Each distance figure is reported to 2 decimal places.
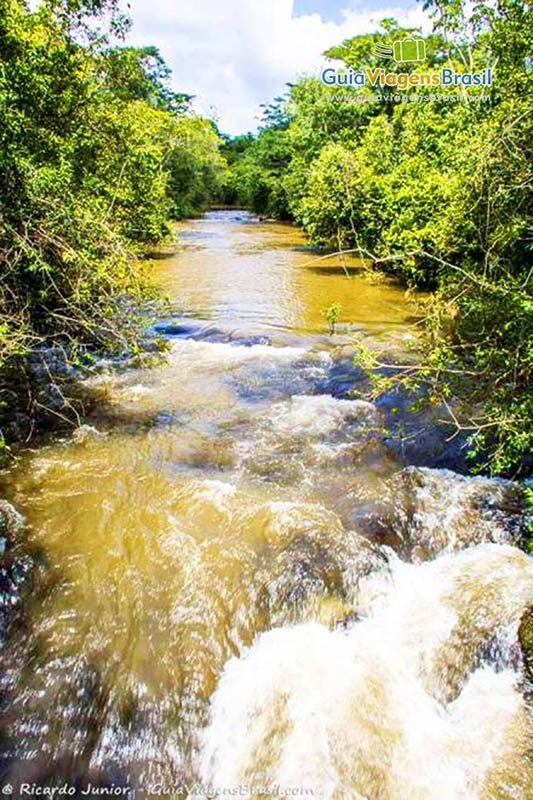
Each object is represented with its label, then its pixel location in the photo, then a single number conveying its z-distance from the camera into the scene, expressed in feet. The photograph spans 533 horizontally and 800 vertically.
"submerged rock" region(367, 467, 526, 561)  15.66
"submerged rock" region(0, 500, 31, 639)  12.88
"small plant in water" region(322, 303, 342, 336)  30.86
